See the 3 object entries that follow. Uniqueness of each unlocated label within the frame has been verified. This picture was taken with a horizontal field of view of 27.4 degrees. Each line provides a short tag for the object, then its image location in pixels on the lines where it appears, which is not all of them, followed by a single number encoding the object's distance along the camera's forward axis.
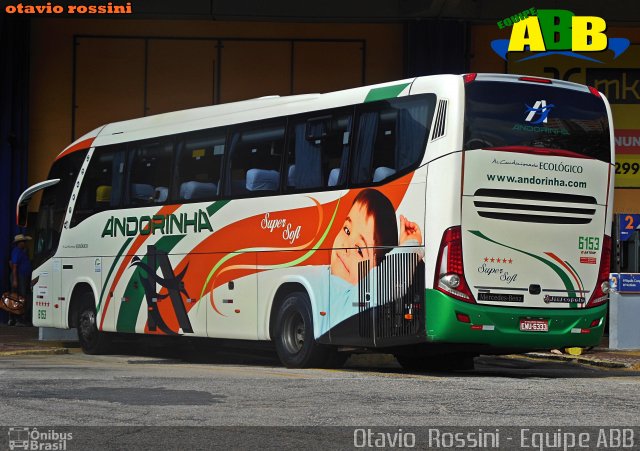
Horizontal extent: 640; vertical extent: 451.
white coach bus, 15.36
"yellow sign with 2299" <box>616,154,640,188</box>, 31.73
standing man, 30.66
